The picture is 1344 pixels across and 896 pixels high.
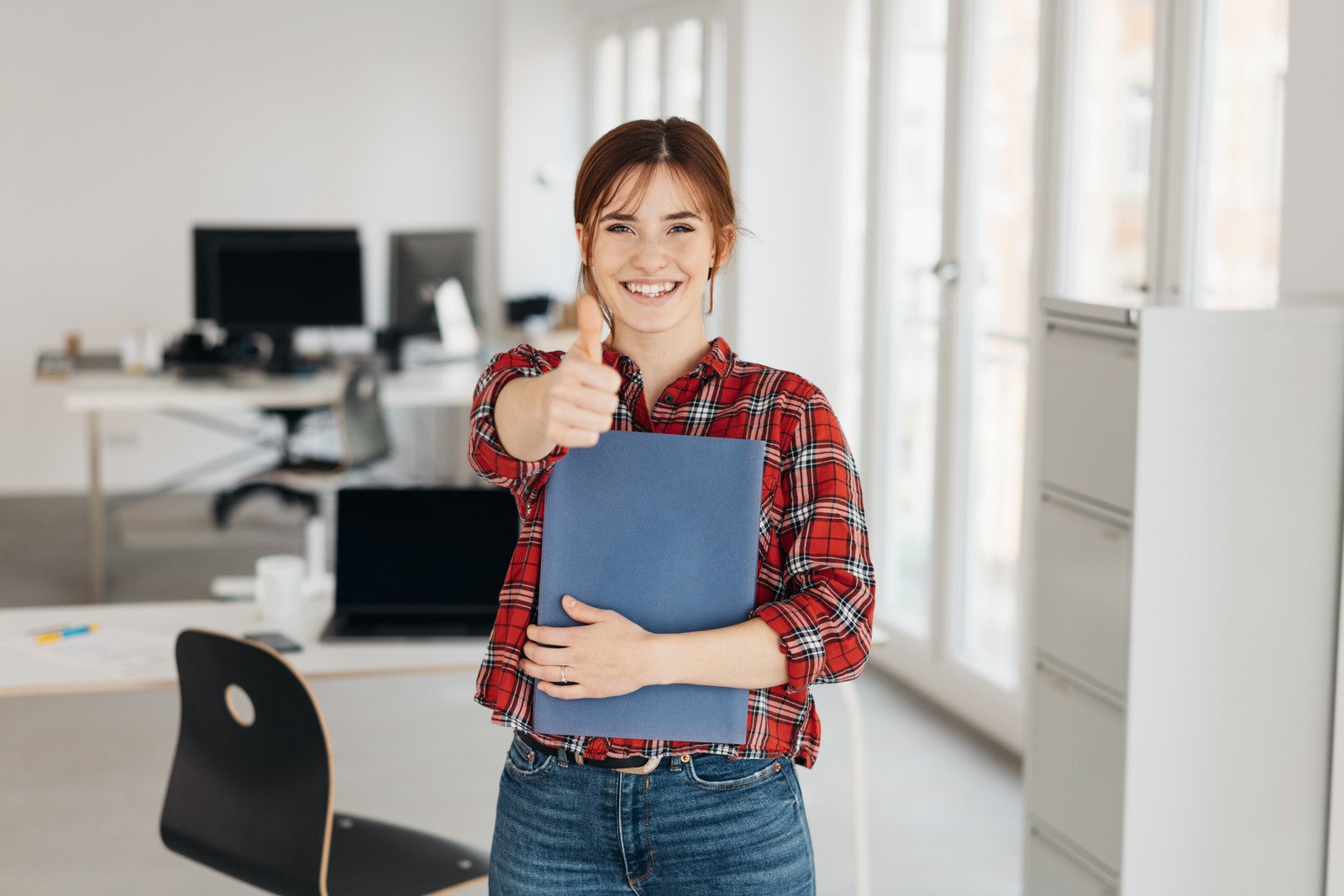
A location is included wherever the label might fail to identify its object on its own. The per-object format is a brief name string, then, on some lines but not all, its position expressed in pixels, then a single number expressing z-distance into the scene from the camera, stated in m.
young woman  1.25
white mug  2.79
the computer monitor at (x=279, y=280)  6.05
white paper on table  2.55
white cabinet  2.29
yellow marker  2.69
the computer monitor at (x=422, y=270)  6.10
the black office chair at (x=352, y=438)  5.65
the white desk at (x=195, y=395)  5.38
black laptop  2.66
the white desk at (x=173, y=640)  2.46
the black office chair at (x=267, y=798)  2.14
